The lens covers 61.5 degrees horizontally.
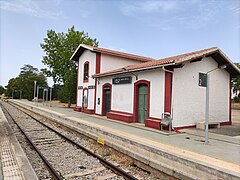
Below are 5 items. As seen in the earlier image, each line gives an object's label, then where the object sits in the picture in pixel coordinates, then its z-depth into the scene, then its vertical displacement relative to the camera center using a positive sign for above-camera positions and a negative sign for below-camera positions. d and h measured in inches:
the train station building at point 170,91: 402.9 +17.0
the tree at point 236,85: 1417.3 +106.8
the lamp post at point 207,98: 279.2 +1.2
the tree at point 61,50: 1164.5 +277.3
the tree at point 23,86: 2050.1 +114.9
